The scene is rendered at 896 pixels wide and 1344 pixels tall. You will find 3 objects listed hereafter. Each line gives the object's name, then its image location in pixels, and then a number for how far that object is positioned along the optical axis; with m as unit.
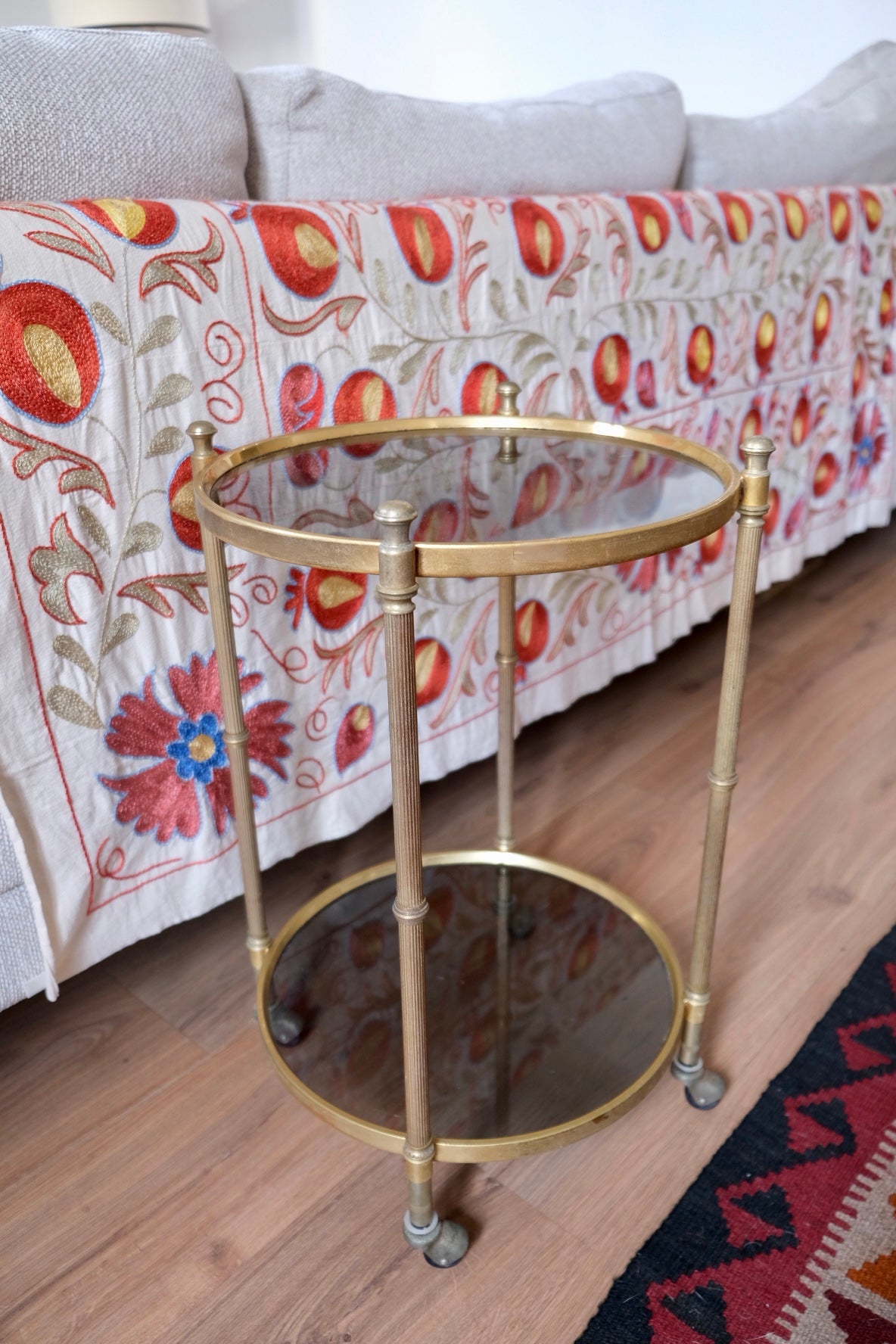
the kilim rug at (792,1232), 0.62
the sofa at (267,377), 0.70
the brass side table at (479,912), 0.54
